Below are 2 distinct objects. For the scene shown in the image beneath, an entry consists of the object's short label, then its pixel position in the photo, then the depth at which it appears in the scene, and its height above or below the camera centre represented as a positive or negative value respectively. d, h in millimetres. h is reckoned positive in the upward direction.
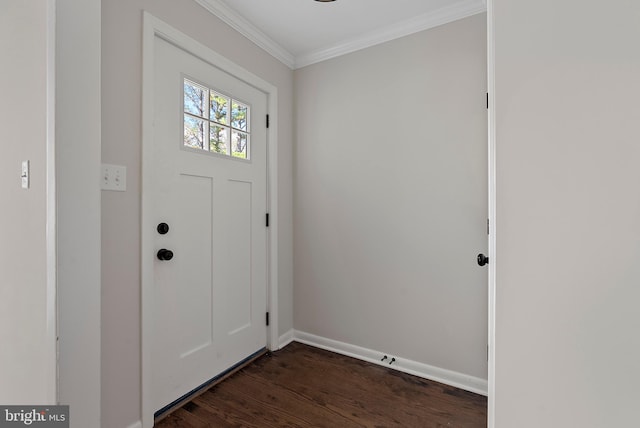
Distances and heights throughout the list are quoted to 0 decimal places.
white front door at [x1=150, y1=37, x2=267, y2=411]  1601 -47
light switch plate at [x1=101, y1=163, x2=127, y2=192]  1329 +176
